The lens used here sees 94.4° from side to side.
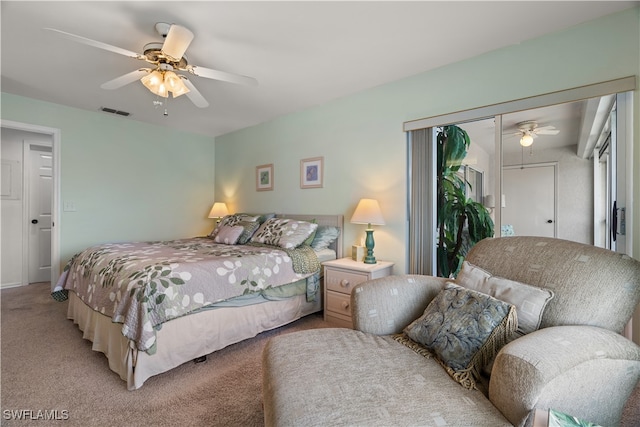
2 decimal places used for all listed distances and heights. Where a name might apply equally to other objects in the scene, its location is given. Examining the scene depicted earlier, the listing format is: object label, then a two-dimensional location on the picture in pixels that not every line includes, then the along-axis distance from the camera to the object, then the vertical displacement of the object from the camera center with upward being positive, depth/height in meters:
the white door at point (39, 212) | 4.33 +0.05
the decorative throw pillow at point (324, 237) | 3.12 -0.24
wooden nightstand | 2.58 -0.60
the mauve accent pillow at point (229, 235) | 3.37 -0.23
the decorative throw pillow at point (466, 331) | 1.18 -0.50
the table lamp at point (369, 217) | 2.73 -0.03
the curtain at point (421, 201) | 2.64 +0.12
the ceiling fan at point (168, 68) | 1.79 +1.03
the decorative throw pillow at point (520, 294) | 1.22 -0.36
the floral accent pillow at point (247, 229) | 3.39 -0.18
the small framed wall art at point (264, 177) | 4.05 +0.52
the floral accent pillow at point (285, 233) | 2.99 -0.19
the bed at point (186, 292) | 1.82 -0.58
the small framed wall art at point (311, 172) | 3.45 +0.51
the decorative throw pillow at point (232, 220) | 3.75 -0.07
